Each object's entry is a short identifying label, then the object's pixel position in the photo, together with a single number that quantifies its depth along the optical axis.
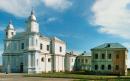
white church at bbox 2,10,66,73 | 32.99
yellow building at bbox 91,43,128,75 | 30.89
